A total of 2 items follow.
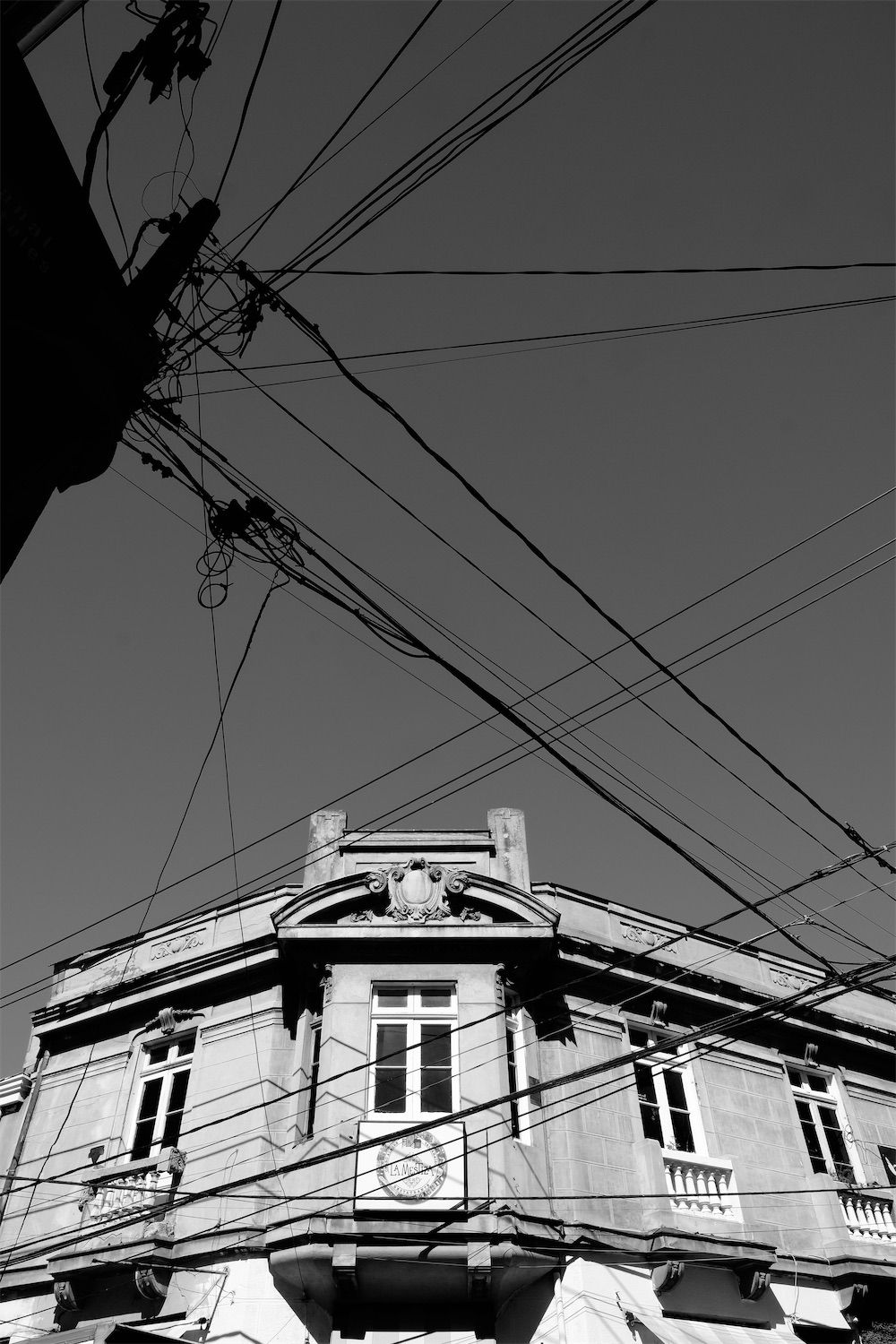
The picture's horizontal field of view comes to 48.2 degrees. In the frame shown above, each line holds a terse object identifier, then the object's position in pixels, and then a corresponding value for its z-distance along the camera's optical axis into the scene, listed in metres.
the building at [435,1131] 11.95
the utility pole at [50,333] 5.86
